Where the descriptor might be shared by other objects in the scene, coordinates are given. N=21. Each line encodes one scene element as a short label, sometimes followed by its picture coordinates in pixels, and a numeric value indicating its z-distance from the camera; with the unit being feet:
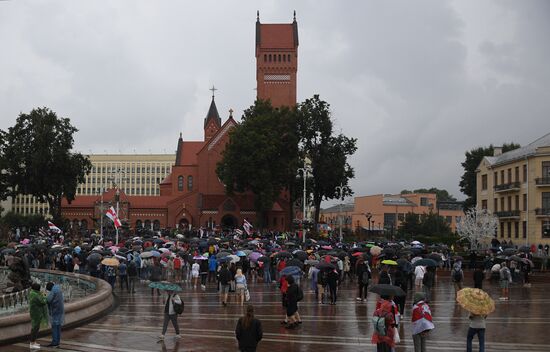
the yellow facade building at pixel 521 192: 174.70
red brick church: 262.26
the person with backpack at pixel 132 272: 87.81
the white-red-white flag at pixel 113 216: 125.08
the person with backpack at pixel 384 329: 37.55
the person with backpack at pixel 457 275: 80.79
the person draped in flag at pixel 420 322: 39.81
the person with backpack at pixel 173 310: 48.11
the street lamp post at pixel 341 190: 218.59
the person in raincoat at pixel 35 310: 44.50
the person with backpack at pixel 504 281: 79.03
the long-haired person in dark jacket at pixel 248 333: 35.58
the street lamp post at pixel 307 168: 158.61
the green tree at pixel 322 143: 217.79
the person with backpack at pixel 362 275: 72.79
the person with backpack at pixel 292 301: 54.39
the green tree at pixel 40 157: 217.15
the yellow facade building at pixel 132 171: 535.60
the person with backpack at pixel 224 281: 71.46
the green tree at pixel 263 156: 212.02
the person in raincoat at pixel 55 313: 45.34
